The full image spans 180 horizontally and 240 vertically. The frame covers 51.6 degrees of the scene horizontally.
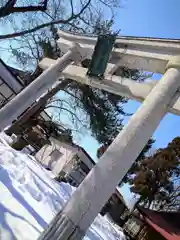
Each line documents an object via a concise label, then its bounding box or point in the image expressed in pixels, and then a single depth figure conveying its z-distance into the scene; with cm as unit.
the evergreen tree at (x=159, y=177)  1541
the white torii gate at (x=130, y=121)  155
